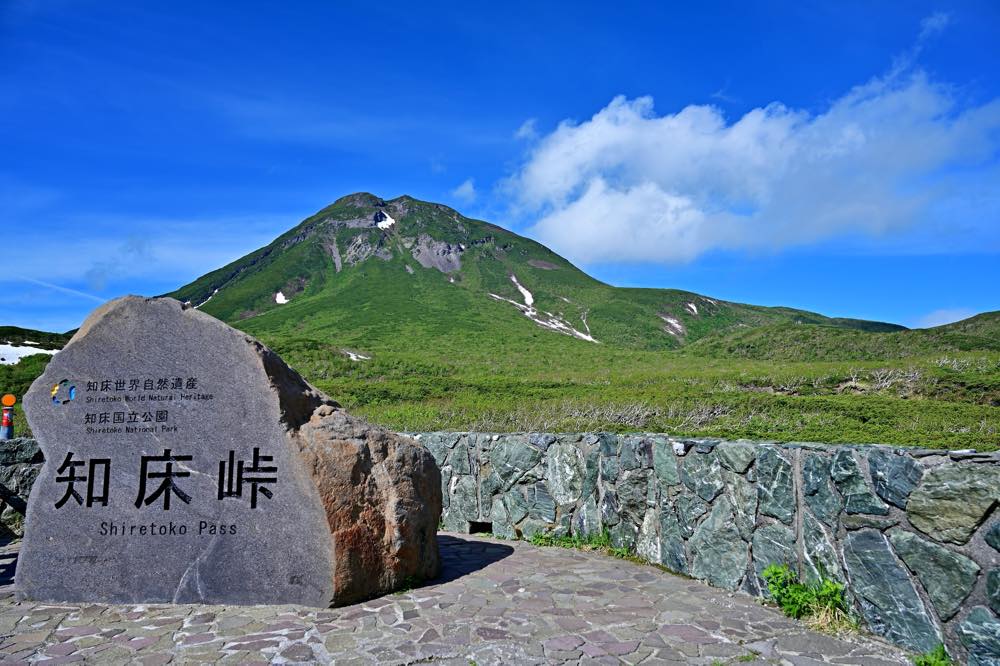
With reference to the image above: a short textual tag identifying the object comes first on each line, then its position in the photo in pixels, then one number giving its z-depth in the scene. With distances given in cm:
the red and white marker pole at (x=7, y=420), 975
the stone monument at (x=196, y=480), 586
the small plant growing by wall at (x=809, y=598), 500
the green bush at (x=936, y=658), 422
